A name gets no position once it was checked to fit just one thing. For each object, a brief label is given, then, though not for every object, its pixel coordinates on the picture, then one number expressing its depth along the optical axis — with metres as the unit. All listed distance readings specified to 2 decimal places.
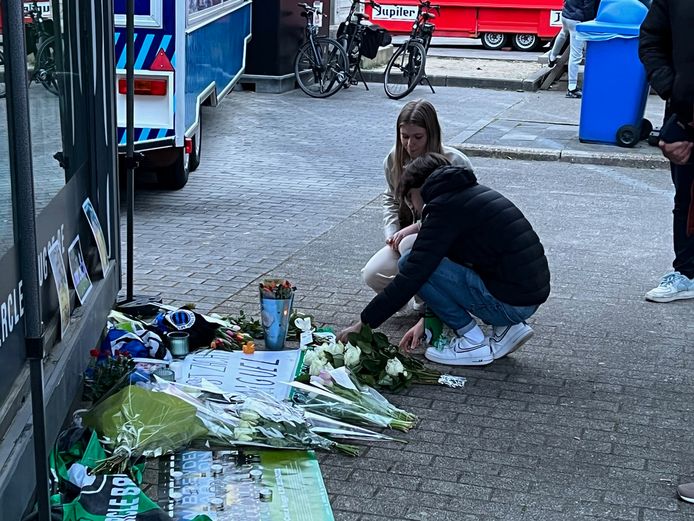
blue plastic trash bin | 10.78
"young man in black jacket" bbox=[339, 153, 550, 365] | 4.54
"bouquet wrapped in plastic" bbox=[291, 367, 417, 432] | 4.09
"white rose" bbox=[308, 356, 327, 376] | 4.31
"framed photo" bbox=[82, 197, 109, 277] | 4.26
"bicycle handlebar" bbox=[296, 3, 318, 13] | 14.59
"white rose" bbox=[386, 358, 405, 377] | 4.40
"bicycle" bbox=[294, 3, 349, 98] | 14.52
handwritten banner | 4.30
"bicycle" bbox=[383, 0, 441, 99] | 14.80
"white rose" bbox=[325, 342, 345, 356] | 4.47
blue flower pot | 4.77
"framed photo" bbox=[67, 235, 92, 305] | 3.90
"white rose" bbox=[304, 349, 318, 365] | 4.40
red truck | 20.94
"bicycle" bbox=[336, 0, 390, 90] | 15.12
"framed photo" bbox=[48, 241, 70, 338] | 3.49
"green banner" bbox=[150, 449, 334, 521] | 3.35
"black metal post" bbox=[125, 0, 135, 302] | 5.18
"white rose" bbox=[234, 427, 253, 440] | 3.77
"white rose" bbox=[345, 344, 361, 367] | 4.38
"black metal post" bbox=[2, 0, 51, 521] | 2.32
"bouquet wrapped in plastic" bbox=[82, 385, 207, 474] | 3.60
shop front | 2.43
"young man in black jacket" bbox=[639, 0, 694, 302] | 5.64
